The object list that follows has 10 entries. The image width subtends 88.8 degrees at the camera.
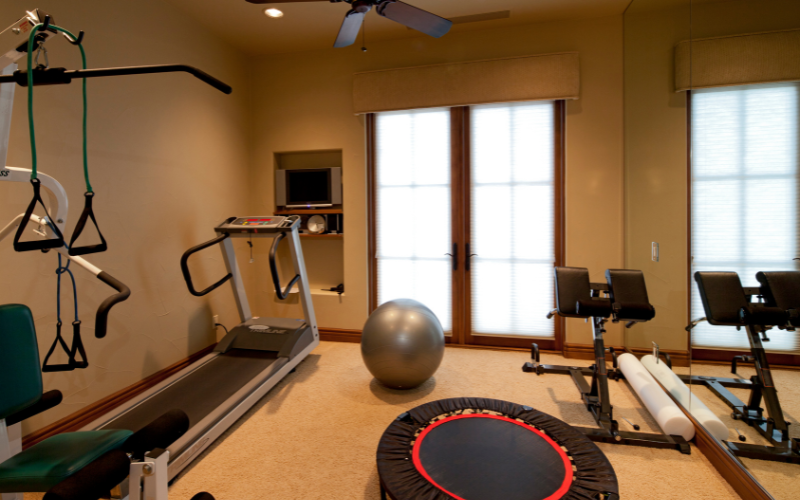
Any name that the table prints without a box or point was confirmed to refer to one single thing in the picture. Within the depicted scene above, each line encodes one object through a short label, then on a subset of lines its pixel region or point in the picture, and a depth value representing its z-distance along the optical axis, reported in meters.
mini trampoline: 1.63
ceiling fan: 2.25
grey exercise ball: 3.00
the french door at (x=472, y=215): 4.01
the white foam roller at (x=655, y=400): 2.44
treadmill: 2.40
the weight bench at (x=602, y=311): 2.46
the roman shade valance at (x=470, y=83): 3.80
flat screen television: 4.43
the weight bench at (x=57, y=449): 1.10
